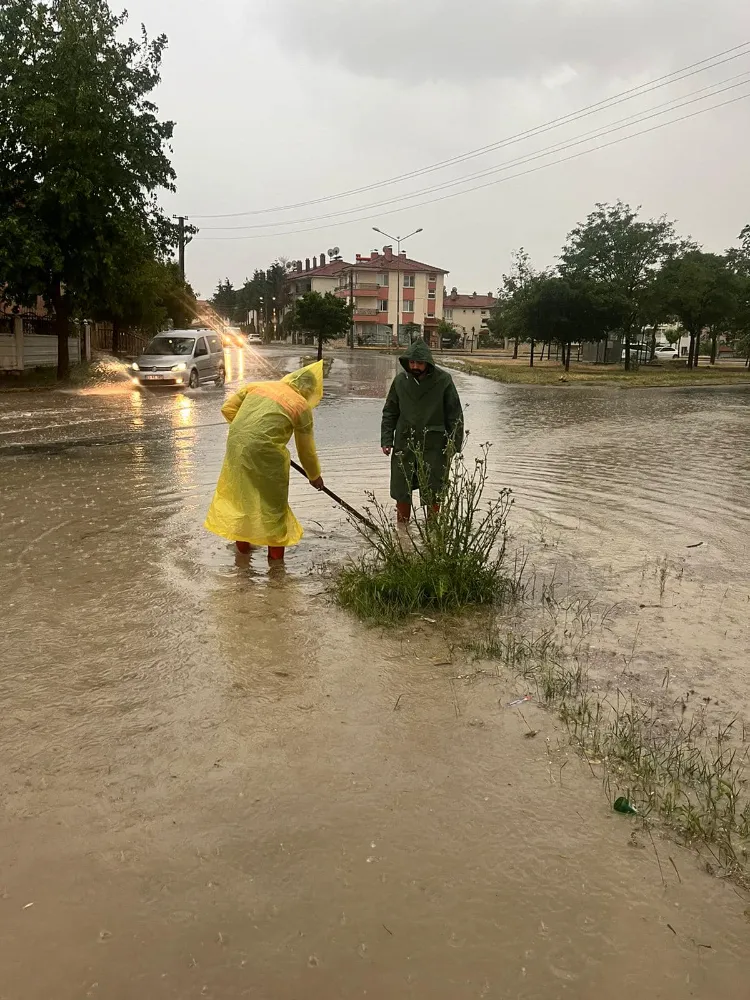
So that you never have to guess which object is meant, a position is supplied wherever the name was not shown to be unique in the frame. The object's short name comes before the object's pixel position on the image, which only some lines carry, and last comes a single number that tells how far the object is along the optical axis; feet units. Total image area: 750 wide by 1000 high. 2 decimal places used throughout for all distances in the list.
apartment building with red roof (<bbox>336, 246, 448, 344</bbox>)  274.36
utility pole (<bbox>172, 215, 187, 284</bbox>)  119.55
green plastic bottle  9.14
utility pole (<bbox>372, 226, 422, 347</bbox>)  269.44
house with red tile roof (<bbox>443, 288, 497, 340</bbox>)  333.83
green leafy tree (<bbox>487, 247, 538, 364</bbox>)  123.85
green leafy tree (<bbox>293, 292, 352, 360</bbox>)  141.18
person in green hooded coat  20.61
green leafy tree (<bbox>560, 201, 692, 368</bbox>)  123.54
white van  75.56
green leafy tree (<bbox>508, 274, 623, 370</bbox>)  116.06
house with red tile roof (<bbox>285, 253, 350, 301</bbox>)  303.07
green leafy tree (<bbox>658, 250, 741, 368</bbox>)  130.21
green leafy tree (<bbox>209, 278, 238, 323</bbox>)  447.55
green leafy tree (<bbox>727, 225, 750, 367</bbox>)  132.40
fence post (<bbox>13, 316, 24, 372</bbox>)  80.76
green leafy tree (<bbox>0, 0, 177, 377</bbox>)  63.67
